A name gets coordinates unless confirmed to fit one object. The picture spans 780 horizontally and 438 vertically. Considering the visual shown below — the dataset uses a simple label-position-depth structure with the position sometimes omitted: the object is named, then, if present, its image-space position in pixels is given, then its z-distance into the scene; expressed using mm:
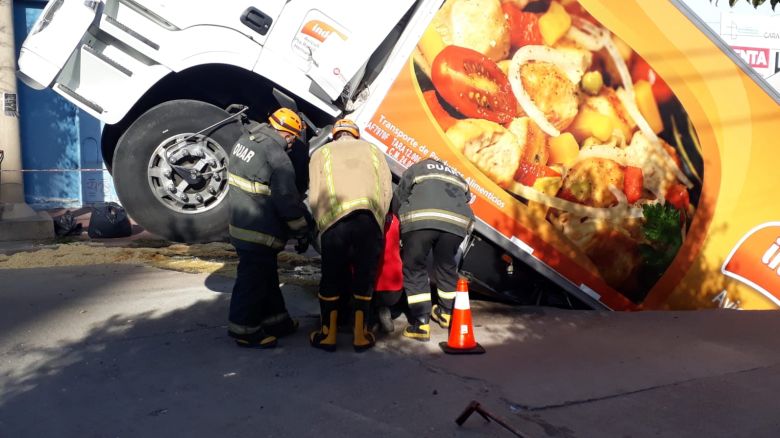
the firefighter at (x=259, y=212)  4621
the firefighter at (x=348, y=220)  4641
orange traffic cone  4684
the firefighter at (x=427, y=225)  4988
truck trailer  5102
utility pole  8984
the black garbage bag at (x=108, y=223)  8375
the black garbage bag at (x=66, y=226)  8797
